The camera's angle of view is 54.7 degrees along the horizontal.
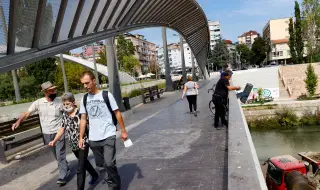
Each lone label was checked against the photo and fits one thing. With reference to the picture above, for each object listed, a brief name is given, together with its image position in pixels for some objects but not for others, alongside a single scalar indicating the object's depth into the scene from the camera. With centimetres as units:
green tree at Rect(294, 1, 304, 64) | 4591
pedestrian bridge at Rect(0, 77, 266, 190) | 409
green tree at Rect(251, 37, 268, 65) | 8138
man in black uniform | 764
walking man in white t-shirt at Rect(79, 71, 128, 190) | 383
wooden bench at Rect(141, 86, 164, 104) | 1739
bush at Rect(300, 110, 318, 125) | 2541
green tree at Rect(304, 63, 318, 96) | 2908
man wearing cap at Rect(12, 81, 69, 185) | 493
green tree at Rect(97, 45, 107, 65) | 6204
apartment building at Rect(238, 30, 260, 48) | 14994
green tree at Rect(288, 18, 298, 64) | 4666
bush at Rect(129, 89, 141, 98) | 1779
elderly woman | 416
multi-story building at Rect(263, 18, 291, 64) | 7919
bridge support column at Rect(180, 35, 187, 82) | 2947
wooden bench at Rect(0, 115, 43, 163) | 682
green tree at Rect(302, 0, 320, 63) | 4556
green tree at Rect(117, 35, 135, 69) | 6112
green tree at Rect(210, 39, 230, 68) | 8850
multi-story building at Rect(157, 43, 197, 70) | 11429
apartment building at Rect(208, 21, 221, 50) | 12625
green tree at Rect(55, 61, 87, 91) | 4517
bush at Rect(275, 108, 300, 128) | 2541
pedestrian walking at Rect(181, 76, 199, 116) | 991
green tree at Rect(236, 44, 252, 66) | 9851
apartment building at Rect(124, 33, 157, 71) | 10714
